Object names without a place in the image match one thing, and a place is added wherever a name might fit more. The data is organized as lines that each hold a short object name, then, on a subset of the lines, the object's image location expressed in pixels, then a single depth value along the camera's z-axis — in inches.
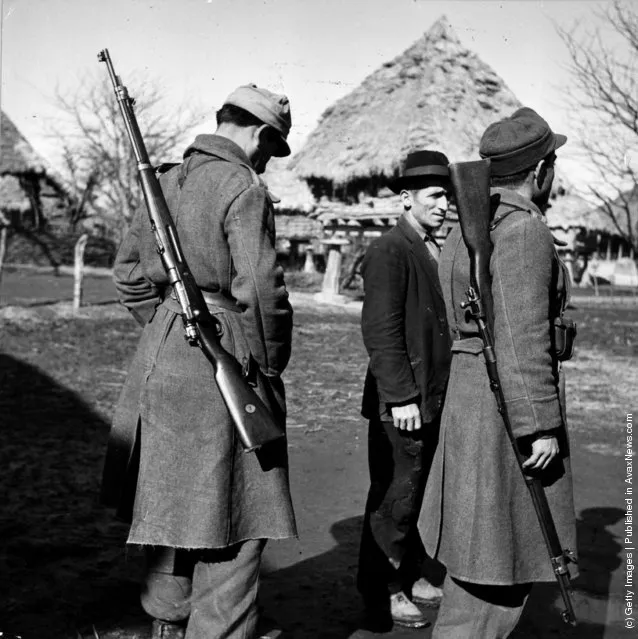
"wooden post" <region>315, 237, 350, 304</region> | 812.6
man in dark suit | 140.6
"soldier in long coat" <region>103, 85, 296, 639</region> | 107.8
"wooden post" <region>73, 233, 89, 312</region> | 596.4
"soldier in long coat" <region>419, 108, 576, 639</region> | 104.4
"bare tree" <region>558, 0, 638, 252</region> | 578.9
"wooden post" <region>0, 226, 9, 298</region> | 616.7
